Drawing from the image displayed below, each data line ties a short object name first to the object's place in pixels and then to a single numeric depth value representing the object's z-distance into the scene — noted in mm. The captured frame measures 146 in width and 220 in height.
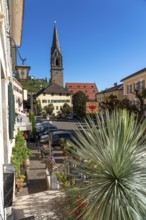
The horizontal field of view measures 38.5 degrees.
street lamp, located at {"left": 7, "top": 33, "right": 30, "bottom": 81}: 7911
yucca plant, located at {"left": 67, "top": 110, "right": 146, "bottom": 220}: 2910
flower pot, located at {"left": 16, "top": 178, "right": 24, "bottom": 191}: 7125
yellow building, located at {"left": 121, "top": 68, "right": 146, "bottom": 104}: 27481
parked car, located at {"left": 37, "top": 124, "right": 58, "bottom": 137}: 21172
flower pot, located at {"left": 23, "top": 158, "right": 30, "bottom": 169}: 9958
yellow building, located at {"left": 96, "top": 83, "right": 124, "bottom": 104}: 48594
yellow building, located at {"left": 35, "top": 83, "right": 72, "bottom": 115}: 59938
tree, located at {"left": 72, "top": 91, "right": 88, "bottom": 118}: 51647
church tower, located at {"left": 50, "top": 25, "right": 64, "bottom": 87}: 79625
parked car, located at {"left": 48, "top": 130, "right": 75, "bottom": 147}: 17172
